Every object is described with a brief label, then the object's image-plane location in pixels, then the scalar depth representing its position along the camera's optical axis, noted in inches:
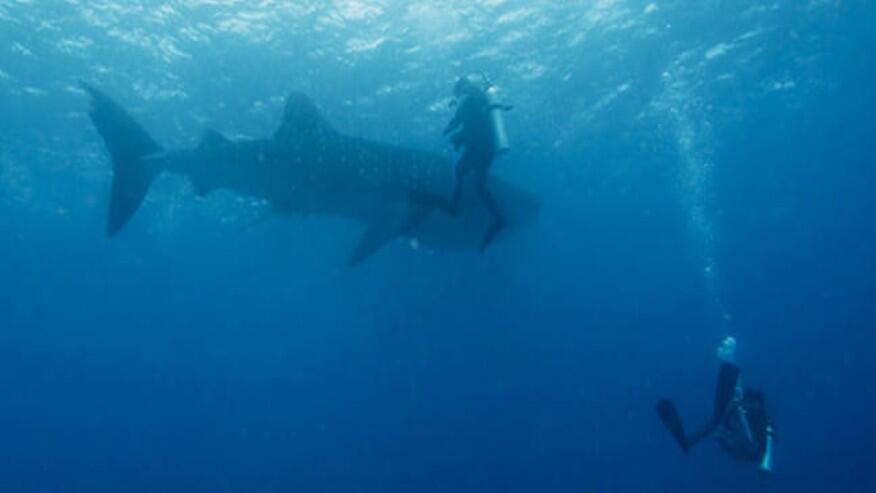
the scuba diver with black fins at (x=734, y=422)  368.5
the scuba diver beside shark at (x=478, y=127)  271.0
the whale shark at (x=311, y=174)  374.0
